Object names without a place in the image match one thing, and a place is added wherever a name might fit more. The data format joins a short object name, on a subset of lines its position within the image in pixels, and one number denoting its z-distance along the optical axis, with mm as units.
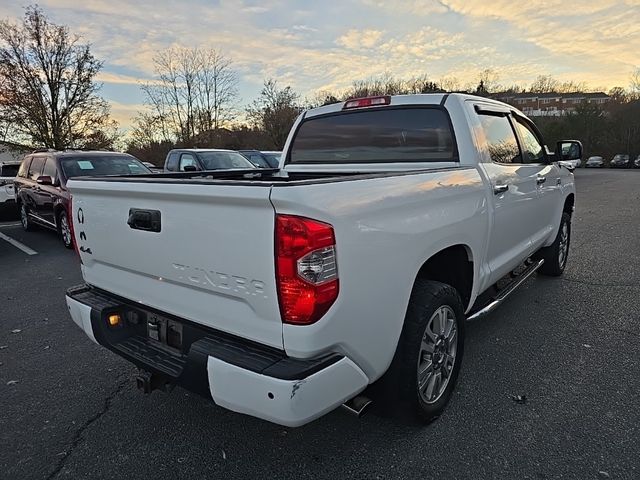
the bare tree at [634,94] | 55569
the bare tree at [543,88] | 75875
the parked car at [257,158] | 14759
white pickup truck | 1766
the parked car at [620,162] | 48656
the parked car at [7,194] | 10750
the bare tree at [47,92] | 25906
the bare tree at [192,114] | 36469
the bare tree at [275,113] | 32906
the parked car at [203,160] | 11289
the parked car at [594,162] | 49625
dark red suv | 7680
